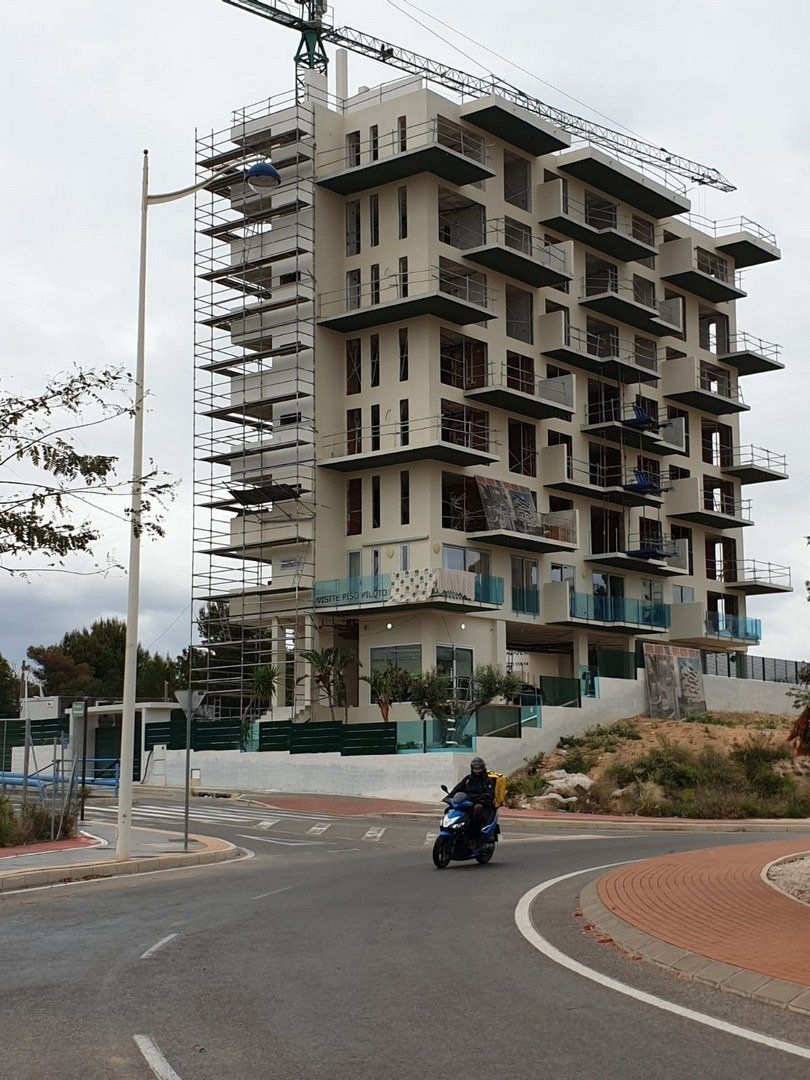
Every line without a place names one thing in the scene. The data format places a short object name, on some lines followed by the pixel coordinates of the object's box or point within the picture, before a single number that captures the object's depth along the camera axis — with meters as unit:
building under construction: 55.41
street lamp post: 20.89
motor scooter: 20.44
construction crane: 66.31
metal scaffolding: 56.66
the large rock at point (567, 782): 39.47
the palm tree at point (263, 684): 54.28
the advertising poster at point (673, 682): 54.25
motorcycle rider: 20.53
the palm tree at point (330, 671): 53.53
